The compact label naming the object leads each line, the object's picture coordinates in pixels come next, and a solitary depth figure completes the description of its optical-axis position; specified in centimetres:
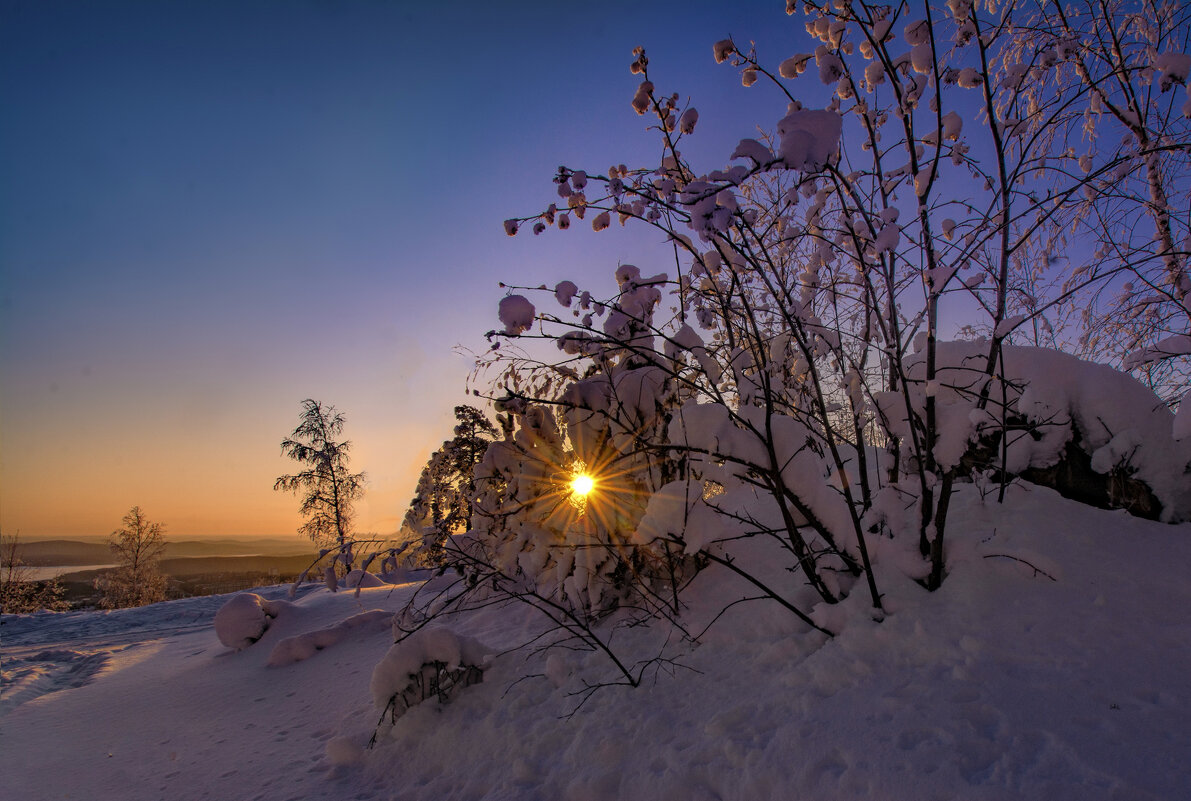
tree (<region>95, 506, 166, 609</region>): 2397
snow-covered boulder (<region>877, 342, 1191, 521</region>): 243
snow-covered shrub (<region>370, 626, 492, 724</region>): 281
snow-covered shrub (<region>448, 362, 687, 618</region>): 301
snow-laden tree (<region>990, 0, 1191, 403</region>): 205
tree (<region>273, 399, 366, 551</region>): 1778
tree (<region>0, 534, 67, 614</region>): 1905
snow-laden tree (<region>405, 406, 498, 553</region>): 646
